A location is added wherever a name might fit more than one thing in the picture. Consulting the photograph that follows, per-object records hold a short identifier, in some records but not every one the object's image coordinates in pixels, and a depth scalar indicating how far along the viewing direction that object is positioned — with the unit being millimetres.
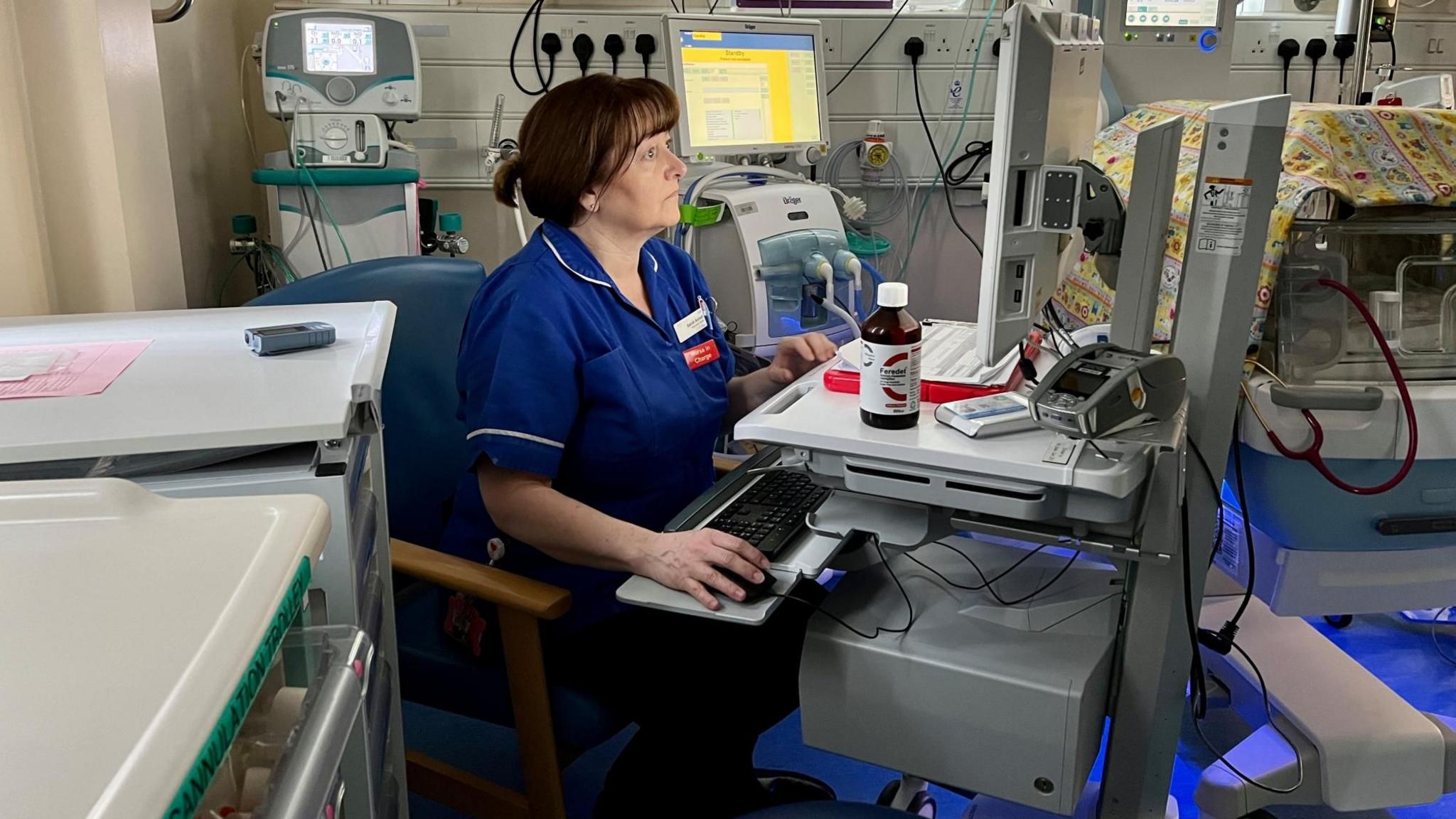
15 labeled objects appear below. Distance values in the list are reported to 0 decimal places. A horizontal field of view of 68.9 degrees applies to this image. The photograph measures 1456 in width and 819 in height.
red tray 1229
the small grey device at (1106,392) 1014
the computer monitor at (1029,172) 1055
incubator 1558
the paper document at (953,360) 1270
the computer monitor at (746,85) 2605
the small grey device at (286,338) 1187
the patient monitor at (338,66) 2545
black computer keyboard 1246
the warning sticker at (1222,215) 1143
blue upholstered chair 1327
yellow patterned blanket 1487
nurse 1363
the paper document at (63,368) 1034
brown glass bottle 1096
